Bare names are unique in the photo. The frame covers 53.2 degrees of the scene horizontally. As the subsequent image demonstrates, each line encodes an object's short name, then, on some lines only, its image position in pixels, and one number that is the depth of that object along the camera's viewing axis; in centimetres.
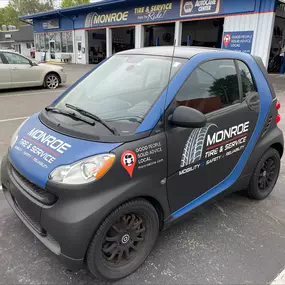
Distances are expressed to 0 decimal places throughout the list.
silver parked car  992
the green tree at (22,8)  6875
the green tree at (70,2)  6167
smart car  193
